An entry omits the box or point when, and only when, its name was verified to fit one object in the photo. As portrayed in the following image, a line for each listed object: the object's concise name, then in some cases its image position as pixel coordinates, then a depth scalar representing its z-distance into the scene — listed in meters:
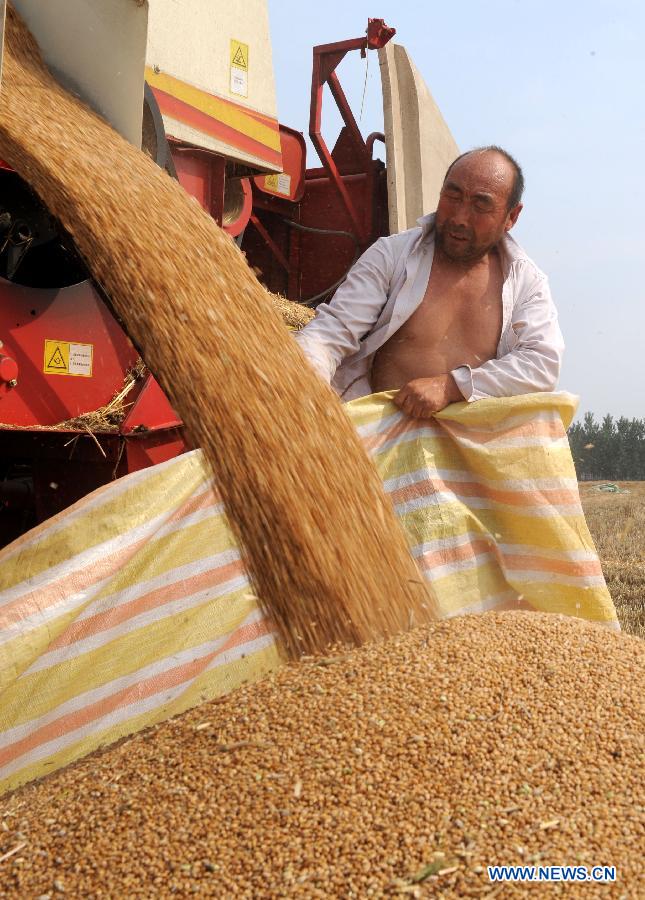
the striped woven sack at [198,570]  1.88
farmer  2.73
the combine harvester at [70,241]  2.49
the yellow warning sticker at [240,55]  3.58
